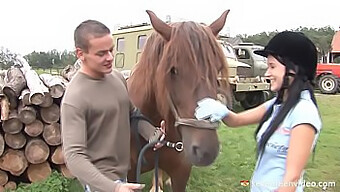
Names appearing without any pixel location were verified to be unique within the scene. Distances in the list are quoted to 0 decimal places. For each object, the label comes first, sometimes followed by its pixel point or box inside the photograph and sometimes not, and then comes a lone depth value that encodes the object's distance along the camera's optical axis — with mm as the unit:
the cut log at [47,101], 4668
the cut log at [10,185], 4922
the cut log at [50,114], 4773
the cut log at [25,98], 4605
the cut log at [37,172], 5004
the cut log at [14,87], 4773
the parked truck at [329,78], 17625
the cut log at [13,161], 4809
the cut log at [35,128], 4723
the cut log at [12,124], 4648
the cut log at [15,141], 4778
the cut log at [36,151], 4816
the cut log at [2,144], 4715
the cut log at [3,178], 4898
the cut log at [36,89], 4570
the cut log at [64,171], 5082
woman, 1830
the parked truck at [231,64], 10953
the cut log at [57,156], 4961
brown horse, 2299
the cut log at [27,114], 4598
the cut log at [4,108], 4570
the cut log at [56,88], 4777
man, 1948
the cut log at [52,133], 4828
